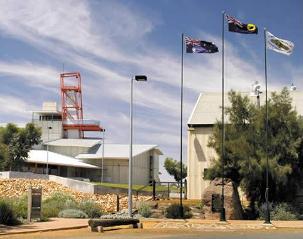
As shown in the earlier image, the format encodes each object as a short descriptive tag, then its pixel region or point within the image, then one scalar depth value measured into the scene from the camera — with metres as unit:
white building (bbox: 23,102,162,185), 84.62
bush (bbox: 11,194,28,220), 29.12
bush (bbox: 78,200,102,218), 36.44
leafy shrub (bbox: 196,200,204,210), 37.32
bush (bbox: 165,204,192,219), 36.41
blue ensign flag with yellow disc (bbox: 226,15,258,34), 35.94
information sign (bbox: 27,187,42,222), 28.32
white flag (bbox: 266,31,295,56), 34.73
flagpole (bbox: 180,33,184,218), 35.09
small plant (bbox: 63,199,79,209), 37.00
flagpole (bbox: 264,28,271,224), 30.33
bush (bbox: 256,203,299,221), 35.81
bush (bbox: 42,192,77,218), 33.31
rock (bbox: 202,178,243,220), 35.69
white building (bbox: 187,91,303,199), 49.78
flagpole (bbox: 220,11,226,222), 32.56
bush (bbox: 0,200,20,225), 26.59
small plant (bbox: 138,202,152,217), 37.19
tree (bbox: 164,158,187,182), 100.25
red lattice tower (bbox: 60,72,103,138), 106.38
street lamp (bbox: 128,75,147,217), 33.78
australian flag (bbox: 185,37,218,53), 37.72
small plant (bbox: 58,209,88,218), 33.69
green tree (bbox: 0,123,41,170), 81.38
